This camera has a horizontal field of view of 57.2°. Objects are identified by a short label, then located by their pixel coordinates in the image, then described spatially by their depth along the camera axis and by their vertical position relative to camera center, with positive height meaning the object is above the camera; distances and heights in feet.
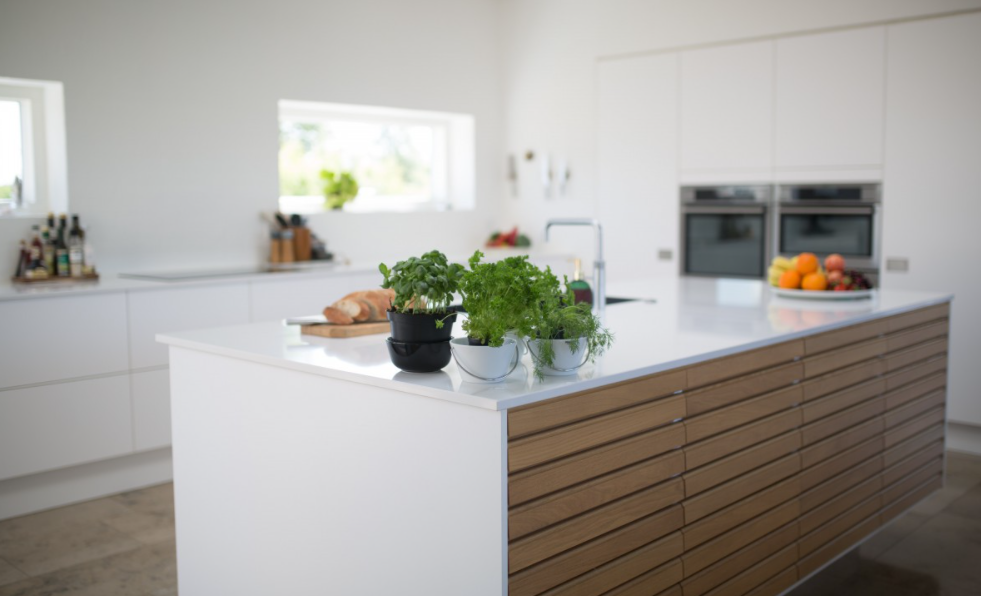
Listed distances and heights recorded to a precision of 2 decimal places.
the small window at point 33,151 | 13.37 +1.30
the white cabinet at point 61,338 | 11.35 -1.31
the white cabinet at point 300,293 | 13.84 -0.90
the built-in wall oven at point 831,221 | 14.85 +0.23
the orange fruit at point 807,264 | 10.78 -0.35
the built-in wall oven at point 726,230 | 16.10 +0.09
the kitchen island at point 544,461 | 5.82 -1.73
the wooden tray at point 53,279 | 12.64 -0.60
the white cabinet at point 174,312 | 12.50 -1.08
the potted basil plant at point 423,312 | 6.30 -0.54
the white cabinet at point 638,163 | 17.26 +1.42
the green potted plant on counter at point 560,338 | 6.07 -0.70
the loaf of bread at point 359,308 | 8.18 -0.66
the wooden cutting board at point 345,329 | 8.03 -0.84
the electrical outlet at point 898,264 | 14.55 -0.48
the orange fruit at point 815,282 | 10.52 -0.55
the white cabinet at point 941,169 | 13.74 +1.02
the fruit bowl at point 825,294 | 10.34 -0.69
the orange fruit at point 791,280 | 10.77 -0.54
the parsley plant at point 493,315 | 5.88 -0.52
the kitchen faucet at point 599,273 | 9.76 -0.41
